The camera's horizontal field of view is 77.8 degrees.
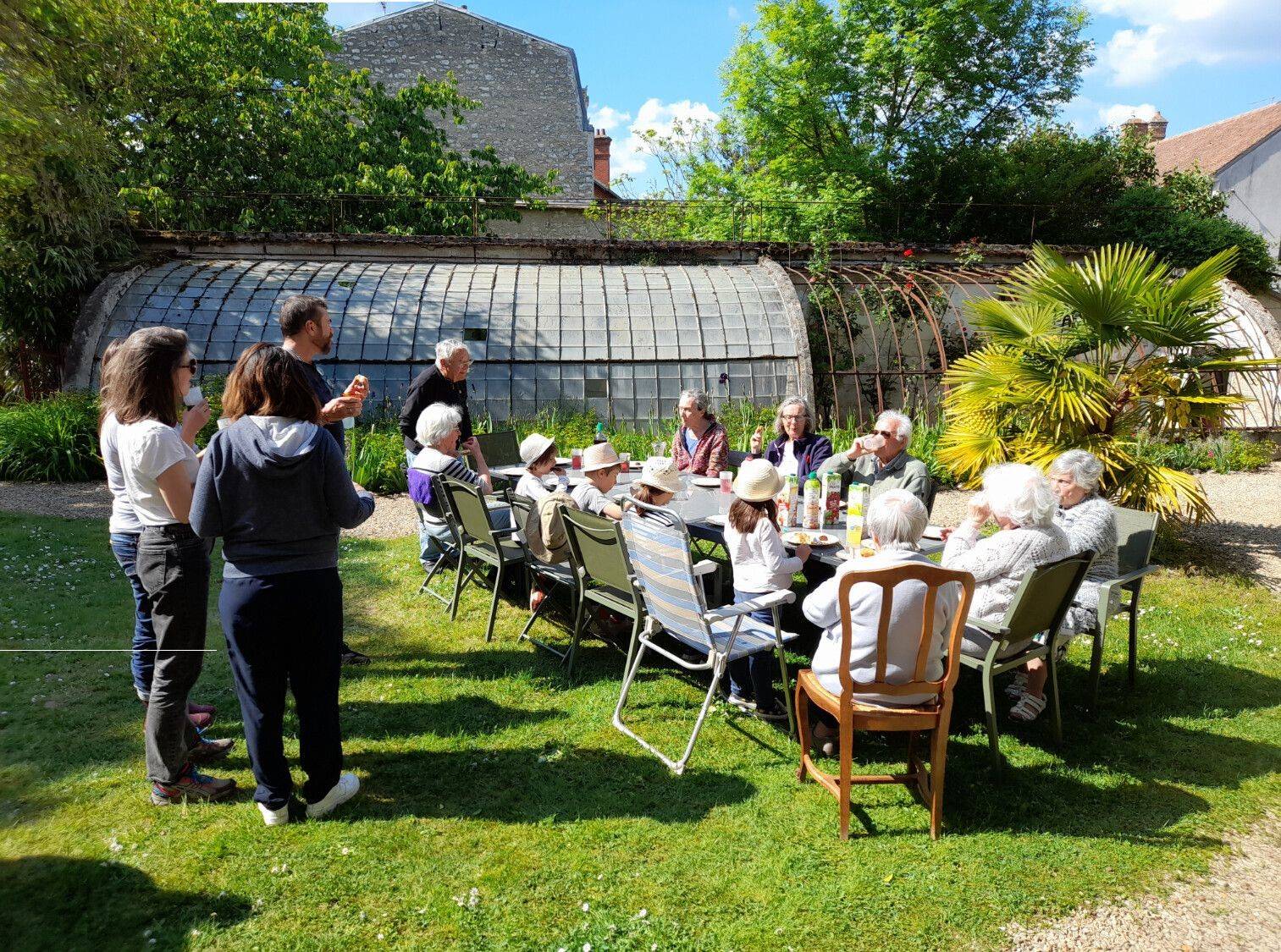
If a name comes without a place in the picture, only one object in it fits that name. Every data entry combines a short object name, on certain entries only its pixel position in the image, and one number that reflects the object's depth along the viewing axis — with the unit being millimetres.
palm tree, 6422
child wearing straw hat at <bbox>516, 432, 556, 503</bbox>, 5477
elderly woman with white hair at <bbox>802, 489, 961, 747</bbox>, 3309
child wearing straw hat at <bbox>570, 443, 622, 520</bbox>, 5113
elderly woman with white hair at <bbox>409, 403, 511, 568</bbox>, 5621
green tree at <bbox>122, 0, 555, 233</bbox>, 16391
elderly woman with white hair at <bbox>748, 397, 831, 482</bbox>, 6133
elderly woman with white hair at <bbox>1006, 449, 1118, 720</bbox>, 4484
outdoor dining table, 4469
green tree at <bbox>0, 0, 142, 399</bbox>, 10508
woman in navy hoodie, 2990
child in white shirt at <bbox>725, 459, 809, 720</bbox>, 4125
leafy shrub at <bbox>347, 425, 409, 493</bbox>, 9367
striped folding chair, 3871
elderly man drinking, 5188
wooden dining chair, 3088
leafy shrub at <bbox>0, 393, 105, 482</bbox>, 9789
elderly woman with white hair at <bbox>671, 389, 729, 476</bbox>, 6613
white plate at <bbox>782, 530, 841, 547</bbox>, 4613
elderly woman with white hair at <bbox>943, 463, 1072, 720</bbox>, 3982
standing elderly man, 6133
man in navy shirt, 4168
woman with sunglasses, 3264
